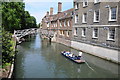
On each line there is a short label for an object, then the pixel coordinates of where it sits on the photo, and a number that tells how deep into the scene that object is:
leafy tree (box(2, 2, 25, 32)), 25.08
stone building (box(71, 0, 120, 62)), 14.34
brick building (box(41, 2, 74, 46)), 26.42
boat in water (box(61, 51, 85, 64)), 14.27
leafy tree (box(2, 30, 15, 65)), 8.22
